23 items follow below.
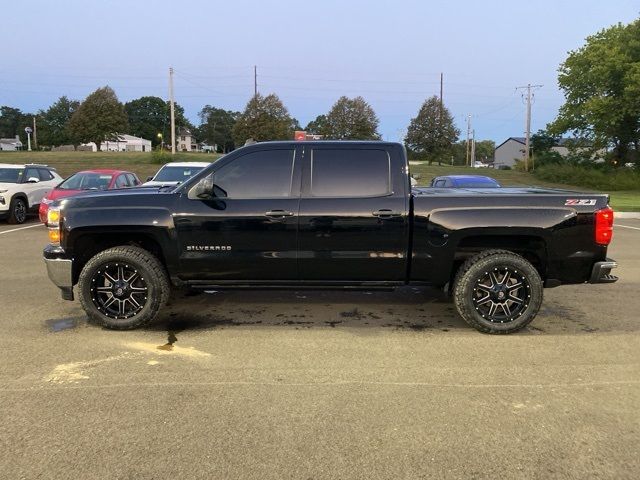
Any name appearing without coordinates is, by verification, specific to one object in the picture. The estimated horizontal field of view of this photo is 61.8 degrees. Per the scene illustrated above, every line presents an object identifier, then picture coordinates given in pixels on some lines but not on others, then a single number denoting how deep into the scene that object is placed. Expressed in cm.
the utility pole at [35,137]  11419
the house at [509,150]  10638
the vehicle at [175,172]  1326
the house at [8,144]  12457
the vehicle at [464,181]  1284
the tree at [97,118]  7088
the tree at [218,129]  13512
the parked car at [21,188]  1460
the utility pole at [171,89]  4678
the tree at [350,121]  6469
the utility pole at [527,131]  5544
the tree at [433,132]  6506
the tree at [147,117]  13188
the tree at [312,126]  12685
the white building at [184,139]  12012
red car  1313
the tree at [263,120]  5812
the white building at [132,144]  11462
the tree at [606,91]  3912
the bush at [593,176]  4059
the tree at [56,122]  11462
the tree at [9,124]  14162
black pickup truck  524
